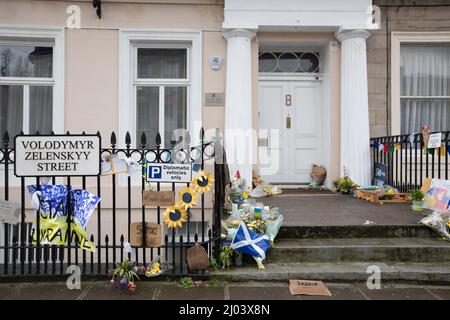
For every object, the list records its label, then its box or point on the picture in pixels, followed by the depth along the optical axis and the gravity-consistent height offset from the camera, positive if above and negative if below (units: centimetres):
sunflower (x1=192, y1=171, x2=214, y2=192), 405 -23
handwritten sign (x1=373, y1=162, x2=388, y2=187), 696 -23
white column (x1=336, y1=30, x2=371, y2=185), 723 +103
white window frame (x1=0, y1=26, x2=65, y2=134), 716 +205
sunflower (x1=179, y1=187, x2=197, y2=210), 398 -38
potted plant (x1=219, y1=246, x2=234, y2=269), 411 -102
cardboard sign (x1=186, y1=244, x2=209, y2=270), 396 -102
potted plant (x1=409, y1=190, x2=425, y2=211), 563 -56
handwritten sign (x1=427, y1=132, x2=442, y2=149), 550 +31
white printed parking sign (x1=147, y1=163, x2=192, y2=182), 402 -11
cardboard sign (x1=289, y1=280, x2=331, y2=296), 362 -122
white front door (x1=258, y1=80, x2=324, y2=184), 793 +67
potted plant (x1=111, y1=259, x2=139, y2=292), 370 -113
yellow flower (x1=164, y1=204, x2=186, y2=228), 399 -57
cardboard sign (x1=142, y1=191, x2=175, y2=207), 402 -39
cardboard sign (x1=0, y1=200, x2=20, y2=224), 398 -53
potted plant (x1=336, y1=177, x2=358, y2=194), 714 -45
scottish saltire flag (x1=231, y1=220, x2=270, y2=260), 409 -87
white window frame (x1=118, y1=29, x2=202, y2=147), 725 +175
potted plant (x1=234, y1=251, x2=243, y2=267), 414 -105
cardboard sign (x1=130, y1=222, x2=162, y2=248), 399 -77
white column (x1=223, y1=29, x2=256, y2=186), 709 +105
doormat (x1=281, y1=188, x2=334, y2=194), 739 -57
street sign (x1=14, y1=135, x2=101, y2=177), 389 +5
